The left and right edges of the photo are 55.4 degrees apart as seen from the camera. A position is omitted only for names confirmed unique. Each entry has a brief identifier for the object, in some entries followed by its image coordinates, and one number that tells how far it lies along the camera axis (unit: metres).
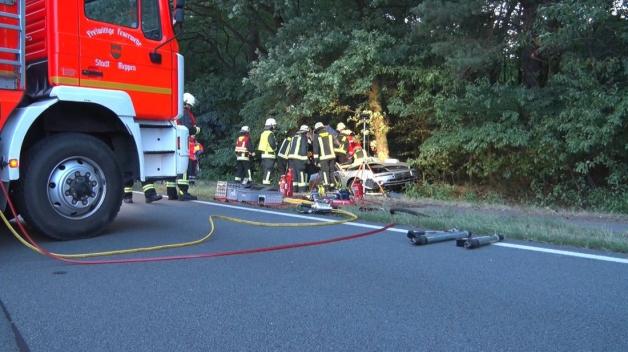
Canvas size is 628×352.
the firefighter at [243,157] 14.98
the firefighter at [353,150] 14.97
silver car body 15.84
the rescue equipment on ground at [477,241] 6.34
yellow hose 5.79
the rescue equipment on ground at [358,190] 12.73
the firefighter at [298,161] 13.95
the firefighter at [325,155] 14.12
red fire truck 5.95
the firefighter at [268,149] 14.44
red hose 5.54
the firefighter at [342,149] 15.33
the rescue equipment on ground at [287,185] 13.40
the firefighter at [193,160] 13.12
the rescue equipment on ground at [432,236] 6.54
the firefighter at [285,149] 14.42
